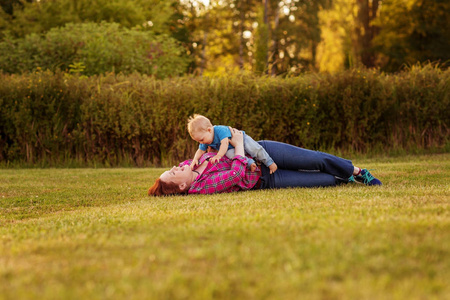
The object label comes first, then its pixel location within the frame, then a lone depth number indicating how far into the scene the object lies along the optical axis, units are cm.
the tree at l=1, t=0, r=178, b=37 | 2520
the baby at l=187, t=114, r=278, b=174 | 615
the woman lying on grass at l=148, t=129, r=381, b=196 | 626
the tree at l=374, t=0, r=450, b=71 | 2875
